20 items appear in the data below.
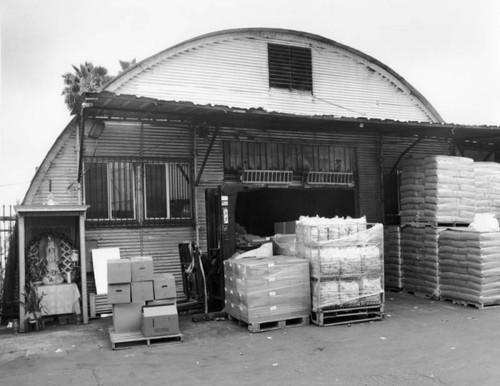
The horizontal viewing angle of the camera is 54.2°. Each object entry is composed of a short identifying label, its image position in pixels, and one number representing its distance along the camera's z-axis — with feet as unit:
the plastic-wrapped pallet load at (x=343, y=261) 29.53
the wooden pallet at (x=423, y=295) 36.86
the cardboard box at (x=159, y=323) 26.04
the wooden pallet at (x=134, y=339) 25.63
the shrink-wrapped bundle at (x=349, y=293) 29.76
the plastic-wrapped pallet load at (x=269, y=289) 28.30
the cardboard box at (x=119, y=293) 26.77
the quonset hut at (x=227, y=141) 34.73
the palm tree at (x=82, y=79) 100.37
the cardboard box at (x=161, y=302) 27.87
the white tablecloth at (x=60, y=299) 30.78
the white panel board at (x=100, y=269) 33.71
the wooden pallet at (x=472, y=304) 33.24
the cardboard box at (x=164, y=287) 27.78
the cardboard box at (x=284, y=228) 45.59
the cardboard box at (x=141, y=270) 27.27
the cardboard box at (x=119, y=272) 26.71
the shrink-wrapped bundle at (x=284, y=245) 32.86
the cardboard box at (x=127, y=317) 27.12
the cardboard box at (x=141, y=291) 27.28
